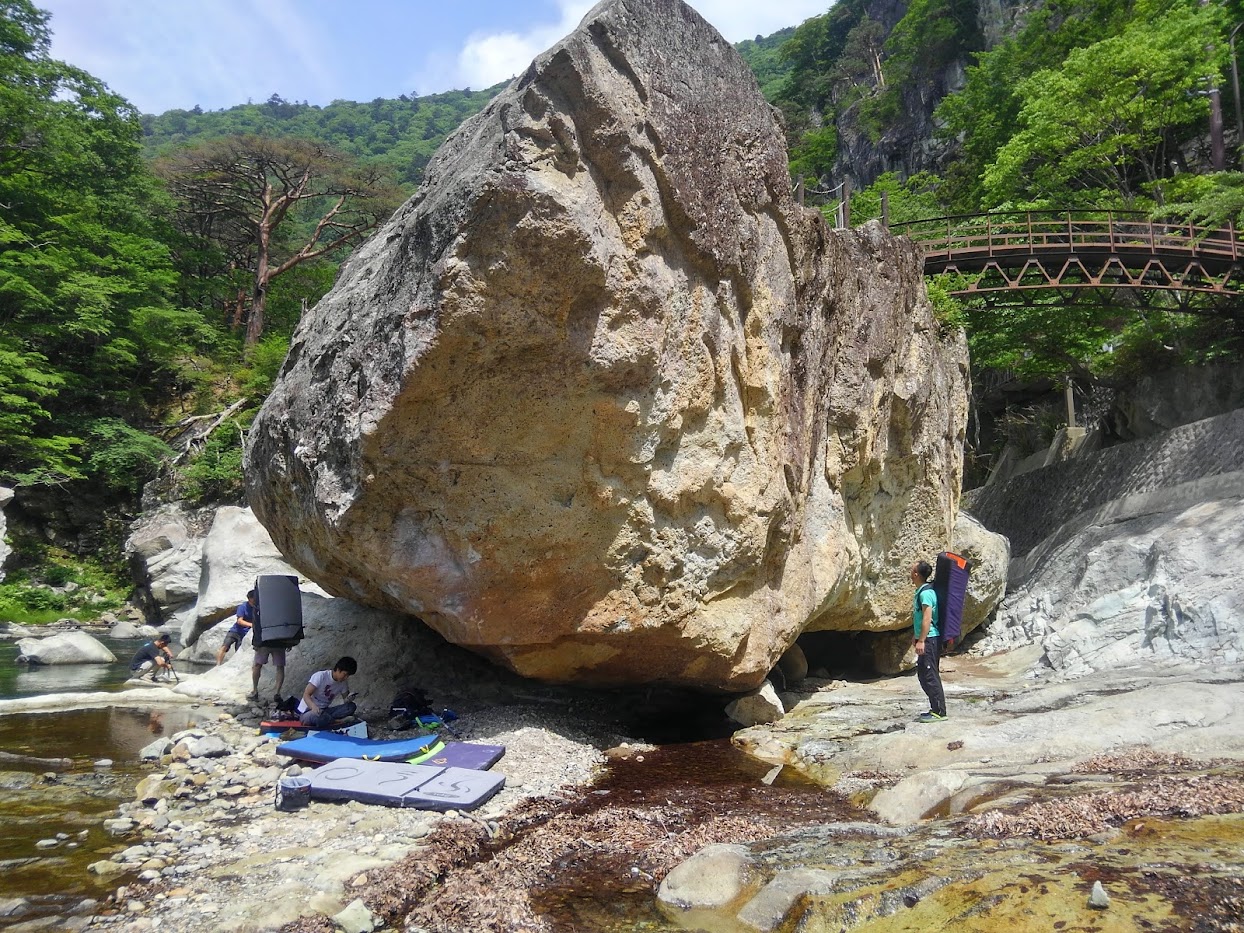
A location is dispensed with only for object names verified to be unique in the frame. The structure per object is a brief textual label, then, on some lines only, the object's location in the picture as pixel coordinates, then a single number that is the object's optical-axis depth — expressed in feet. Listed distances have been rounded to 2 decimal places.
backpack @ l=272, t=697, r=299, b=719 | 28.64
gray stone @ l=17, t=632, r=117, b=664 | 50.57
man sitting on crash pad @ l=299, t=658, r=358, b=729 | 27.43
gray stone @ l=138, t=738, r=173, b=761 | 24.91
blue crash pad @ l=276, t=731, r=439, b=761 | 22.99
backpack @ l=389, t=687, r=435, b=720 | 27.48
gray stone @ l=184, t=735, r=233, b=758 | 24.41
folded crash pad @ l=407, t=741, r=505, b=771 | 22.43
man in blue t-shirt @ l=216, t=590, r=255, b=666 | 38.60
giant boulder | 21.57
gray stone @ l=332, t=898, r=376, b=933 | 13.91
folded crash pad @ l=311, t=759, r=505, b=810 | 19.42
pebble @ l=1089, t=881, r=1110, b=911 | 11.68
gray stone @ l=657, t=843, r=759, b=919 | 14.43
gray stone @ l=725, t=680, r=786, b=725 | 29.94
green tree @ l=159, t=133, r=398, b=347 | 98.37
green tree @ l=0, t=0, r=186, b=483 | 79.25
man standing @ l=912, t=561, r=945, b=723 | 27.04
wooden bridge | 58.59
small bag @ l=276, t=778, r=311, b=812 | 19.38
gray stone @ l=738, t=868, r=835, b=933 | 13.44
